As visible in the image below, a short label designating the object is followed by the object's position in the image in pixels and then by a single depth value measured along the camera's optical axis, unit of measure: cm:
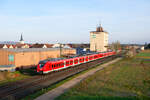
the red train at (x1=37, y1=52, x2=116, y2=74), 2748
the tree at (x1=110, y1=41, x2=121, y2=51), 11122
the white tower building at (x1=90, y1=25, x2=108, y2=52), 11062
